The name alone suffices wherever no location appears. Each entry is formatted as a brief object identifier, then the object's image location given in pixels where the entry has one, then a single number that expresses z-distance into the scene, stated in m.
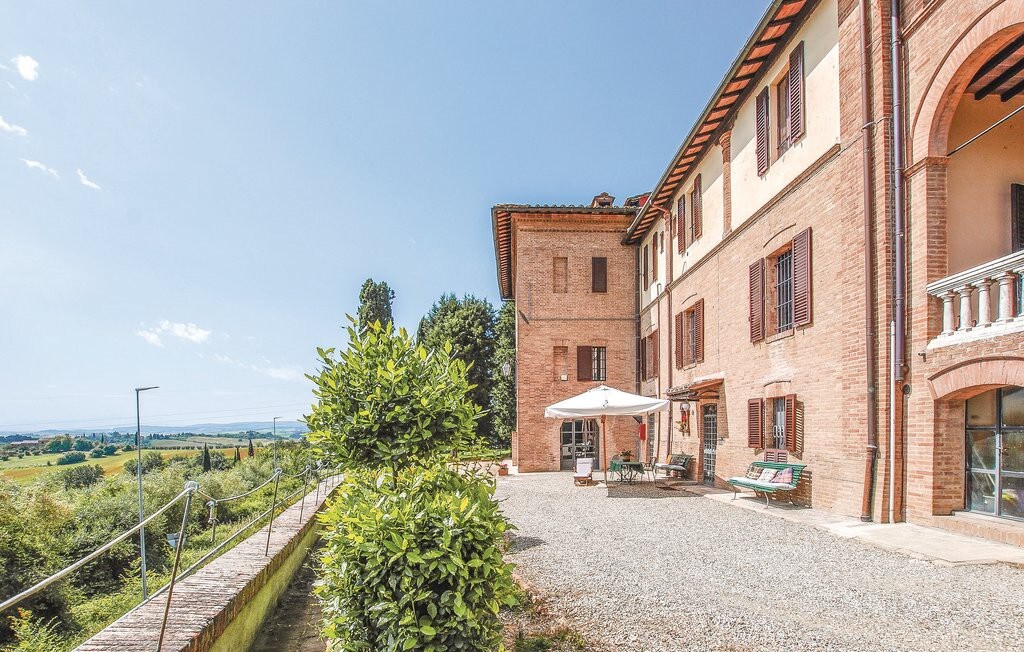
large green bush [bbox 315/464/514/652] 2.69
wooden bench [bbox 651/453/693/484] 13.94
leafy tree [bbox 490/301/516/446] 27.50
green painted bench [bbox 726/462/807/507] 9.20
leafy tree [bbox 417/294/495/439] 30.80
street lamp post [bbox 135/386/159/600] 7.74
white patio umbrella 12.03
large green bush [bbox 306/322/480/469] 3.36
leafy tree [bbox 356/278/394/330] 39.53
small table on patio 13.55
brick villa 6.65
